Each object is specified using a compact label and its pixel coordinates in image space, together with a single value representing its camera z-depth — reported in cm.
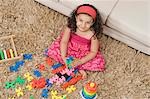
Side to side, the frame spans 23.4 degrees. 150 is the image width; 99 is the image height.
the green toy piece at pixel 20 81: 196
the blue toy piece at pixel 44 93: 194
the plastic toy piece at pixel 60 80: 199
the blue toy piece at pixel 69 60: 203
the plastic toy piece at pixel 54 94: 194
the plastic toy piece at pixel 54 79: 199
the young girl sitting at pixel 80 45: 203
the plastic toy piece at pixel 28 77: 198
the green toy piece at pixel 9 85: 194
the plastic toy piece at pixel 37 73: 200
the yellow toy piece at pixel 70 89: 197
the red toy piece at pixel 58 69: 202
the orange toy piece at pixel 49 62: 204
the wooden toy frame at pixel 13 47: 199
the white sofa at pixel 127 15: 198
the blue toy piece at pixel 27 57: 205
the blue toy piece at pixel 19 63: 201
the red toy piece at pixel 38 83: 196
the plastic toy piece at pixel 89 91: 188
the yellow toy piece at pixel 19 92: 193
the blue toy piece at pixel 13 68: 200
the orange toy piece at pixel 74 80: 200
